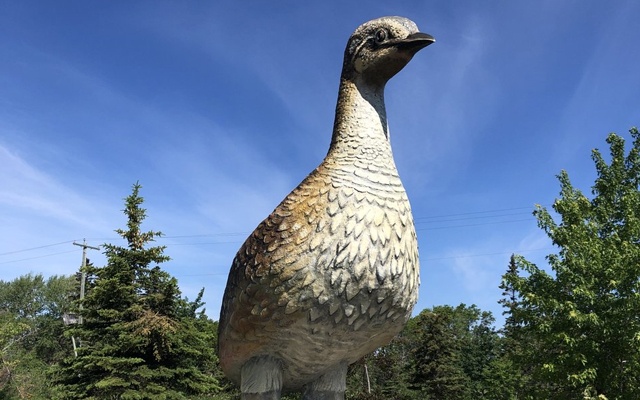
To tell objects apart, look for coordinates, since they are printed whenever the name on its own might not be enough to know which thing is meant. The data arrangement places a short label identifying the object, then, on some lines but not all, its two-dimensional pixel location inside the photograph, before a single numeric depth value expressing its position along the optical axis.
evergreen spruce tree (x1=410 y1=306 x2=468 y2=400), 23.23
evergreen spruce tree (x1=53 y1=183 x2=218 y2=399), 13.02
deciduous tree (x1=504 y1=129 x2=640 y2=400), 10.23
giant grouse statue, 3.33
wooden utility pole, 22.58
